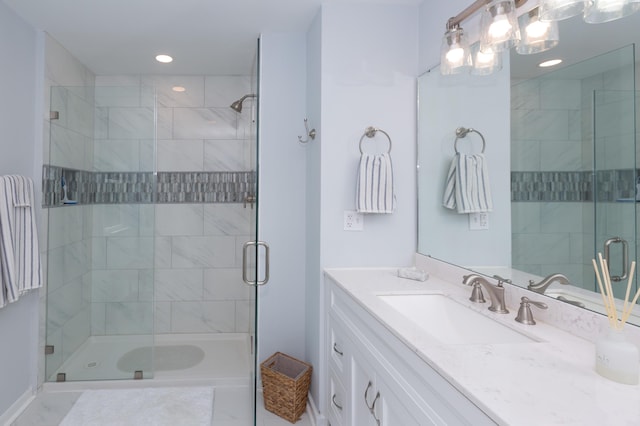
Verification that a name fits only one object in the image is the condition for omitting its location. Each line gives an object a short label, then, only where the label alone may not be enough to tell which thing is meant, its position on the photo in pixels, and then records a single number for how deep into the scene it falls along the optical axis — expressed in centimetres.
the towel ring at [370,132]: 215
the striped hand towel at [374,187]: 207
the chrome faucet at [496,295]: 139
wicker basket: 220
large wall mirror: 104
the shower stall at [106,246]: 268
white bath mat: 225
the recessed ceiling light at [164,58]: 299
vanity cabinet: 91
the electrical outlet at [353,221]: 217
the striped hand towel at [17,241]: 210
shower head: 303
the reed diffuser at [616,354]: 83
